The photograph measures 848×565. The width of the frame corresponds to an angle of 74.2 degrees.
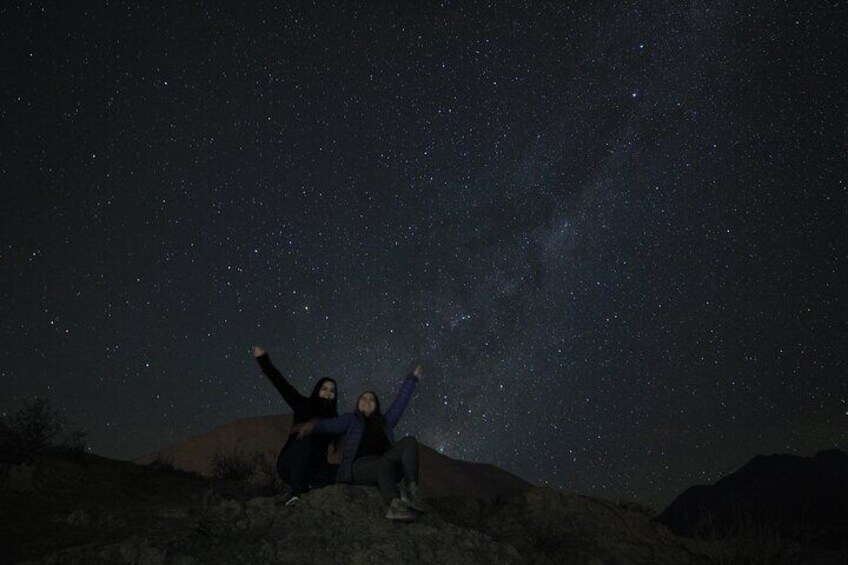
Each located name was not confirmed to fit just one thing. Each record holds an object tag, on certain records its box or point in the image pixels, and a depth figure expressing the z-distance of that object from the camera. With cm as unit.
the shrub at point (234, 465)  1021
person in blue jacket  561
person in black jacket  585
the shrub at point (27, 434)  802
